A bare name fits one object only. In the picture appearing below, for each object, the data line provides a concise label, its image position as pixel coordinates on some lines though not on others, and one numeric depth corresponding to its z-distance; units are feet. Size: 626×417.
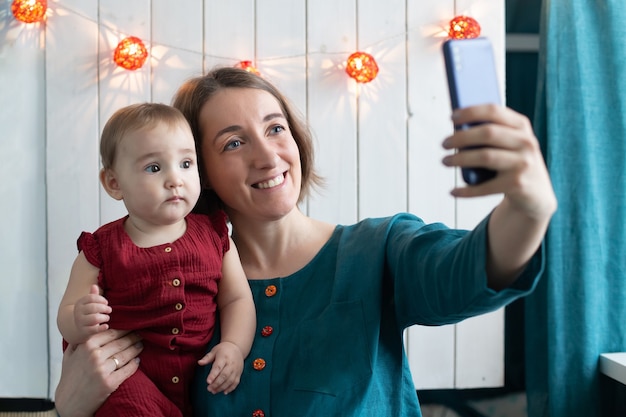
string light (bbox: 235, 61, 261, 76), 7.12
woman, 3.11
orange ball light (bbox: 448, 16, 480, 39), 7.29
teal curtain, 6.68
